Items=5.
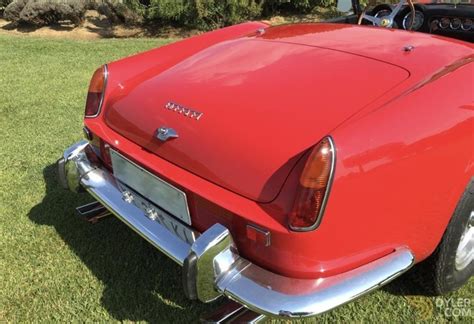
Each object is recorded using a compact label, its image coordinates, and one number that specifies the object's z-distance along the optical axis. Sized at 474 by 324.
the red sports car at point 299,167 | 1.70
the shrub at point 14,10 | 11.45
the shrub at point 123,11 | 11.16
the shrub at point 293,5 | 11.72
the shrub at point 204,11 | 10.62
